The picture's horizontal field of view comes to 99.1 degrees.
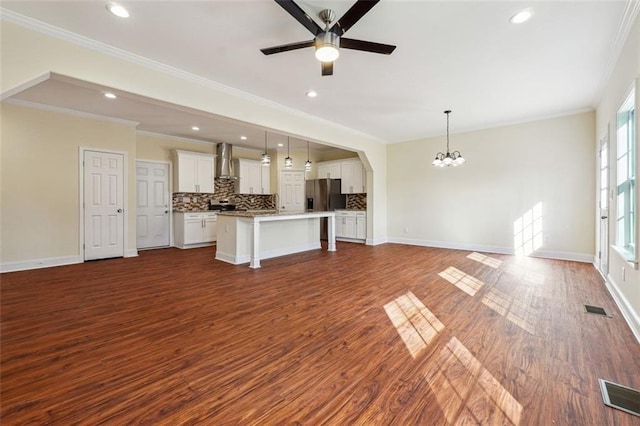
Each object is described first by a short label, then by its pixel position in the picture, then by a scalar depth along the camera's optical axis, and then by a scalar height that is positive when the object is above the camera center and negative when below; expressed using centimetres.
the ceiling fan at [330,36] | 194 +145
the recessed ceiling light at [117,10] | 228 +173
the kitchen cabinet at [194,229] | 688 -47
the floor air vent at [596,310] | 280 -104
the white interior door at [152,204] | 659 +18
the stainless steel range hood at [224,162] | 760 +140
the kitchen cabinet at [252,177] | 801 +104
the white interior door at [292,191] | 859 +65
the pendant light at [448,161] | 501 +95
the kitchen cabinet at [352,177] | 770 +100
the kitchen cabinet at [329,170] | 816 +129
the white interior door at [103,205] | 528 +13
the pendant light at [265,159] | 617 +119
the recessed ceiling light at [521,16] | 237 +174
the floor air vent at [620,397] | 153 -110
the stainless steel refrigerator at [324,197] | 805 +44
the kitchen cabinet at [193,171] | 690 +105
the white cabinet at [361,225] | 747 -39
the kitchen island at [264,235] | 495 -50
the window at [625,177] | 287 +38
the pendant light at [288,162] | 629 +114
